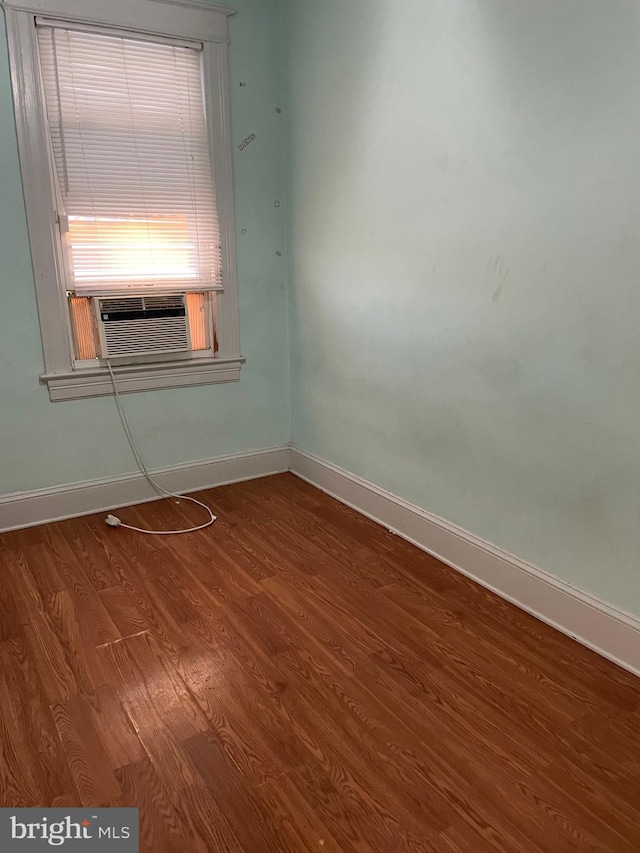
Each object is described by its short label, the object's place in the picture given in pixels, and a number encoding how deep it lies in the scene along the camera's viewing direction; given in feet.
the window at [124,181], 8.70
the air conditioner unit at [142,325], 9.67
